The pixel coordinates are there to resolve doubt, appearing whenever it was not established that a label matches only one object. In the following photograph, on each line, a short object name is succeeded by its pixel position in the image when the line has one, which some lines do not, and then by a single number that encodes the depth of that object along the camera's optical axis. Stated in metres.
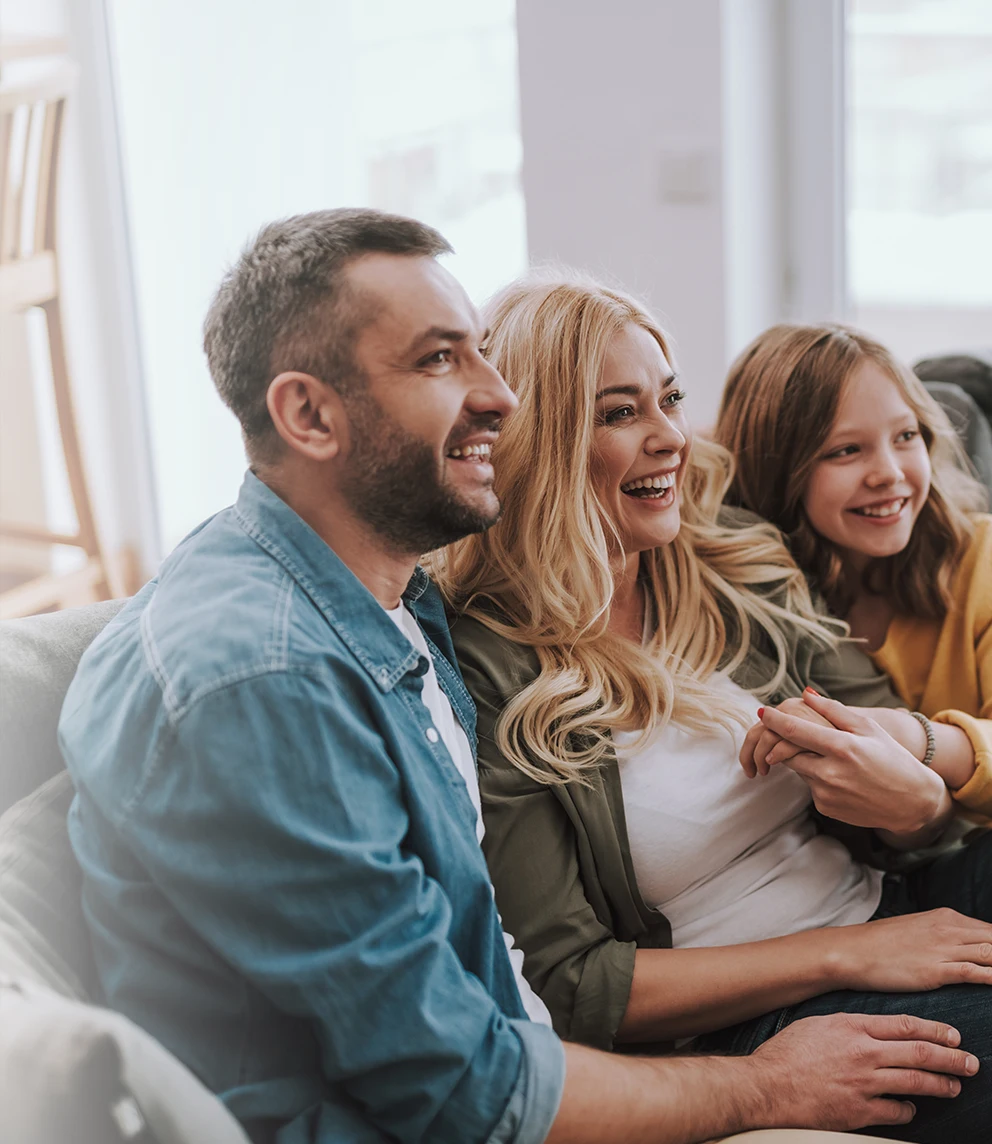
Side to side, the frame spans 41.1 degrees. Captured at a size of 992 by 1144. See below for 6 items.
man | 0.90
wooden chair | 2.74
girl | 1.60
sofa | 0.78
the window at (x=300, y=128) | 3.33
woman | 1.25
